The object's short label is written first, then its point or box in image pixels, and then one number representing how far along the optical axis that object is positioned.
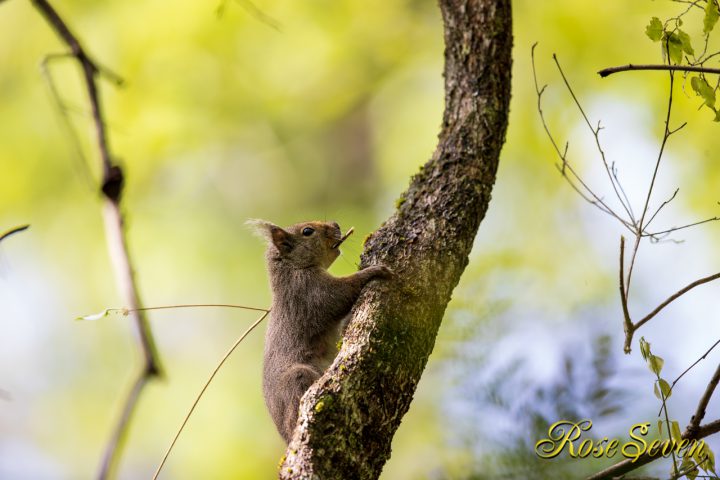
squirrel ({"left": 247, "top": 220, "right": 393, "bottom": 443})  8.40
